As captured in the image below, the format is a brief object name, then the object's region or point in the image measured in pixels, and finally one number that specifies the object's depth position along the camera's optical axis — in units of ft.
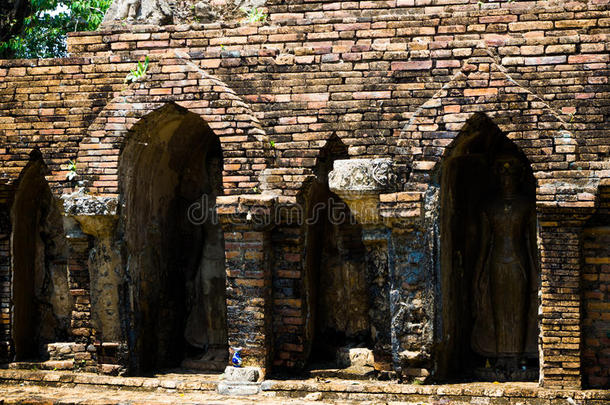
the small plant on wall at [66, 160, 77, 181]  32.27
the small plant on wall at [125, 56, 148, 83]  32.04
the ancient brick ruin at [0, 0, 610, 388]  28.35
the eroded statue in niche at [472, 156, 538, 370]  30.66
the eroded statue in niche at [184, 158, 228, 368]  34.19
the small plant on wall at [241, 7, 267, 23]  32.14
